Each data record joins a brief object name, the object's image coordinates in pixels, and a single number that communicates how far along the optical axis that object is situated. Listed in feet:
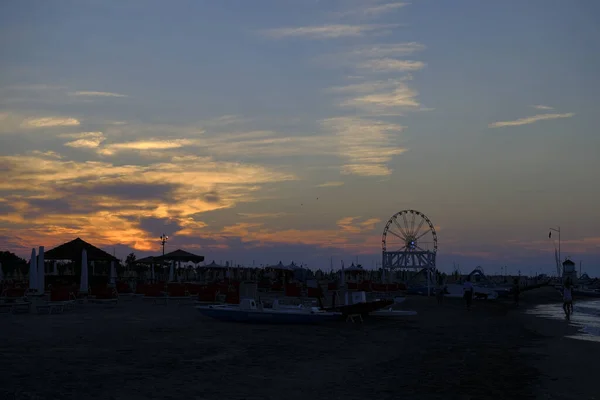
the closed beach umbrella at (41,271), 95.14
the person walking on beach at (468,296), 119.19
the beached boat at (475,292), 177.99
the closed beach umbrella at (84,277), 106.88
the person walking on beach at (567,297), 110.52
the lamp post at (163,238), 190.04
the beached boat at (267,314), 74.08
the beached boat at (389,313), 88.81
